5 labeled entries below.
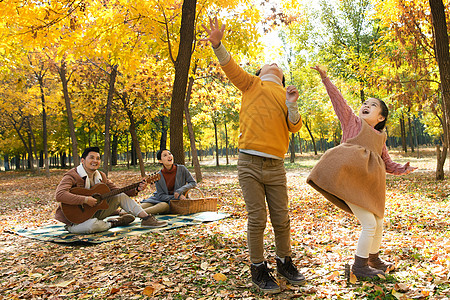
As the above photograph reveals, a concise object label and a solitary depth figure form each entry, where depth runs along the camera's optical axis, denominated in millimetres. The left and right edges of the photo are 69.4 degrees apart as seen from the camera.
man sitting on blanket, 5285
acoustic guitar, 5418
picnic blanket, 5156
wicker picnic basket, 6836
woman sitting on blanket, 6852
